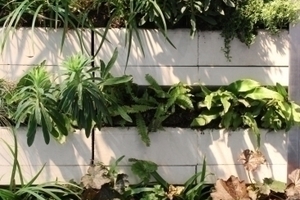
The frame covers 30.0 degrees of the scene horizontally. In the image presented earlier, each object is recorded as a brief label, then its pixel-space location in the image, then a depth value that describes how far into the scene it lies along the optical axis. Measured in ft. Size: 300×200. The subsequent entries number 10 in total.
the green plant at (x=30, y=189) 8.59
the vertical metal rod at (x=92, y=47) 8.97
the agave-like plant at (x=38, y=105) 8.20
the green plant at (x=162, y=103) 8.83
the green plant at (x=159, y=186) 8.79
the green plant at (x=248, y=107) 8.77
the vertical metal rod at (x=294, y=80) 8.91
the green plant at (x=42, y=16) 8.48
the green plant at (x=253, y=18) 8.65
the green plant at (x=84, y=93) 8.04
